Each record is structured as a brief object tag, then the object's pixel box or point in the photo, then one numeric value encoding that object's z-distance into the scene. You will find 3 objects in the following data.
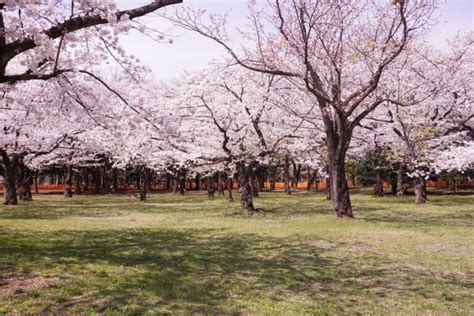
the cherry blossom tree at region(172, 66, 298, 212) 23.62
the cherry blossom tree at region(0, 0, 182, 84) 8.38
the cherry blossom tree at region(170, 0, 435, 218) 17.23
